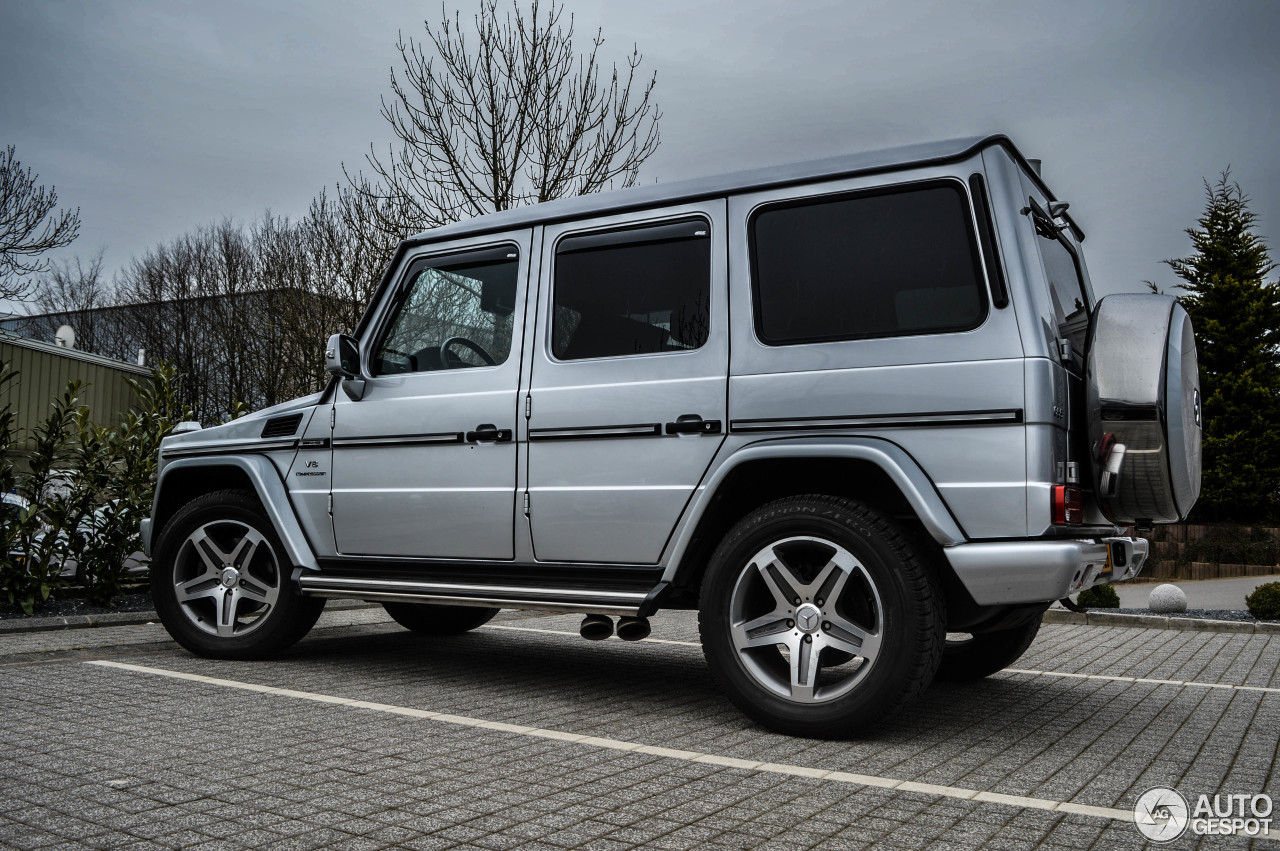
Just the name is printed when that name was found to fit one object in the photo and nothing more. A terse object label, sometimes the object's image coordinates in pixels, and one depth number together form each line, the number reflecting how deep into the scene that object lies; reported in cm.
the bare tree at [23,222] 1983
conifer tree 2409
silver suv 402
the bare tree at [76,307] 3691
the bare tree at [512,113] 1352
